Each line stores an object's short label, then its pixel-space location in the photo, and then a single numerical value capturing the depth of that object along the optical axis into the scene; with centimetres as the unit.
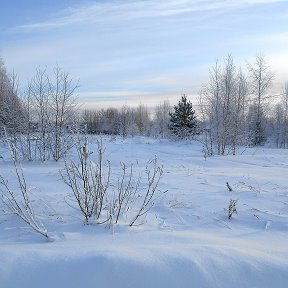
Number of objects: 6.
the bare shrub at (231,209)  491
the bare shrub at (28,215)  396
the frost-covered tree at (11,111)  1439
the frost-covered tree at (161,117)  5993
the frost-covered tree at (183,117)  3738
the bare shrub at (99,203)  455
